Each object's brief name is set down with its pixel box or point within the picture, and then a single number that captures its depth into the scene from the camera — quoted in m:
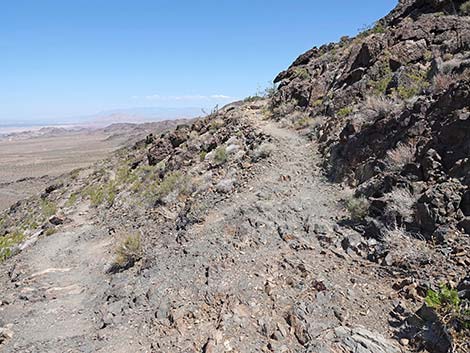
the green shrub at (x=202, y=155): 13.64
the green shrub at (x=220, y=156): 12.22
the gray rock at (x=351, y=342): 4.31
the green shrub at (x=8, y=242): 12.11
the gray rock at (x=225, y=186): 10.02
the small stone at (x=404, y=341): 4.32
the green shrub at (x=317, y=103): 14.20
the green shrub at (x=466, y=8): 12.68
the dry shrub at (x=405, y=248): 5.46
